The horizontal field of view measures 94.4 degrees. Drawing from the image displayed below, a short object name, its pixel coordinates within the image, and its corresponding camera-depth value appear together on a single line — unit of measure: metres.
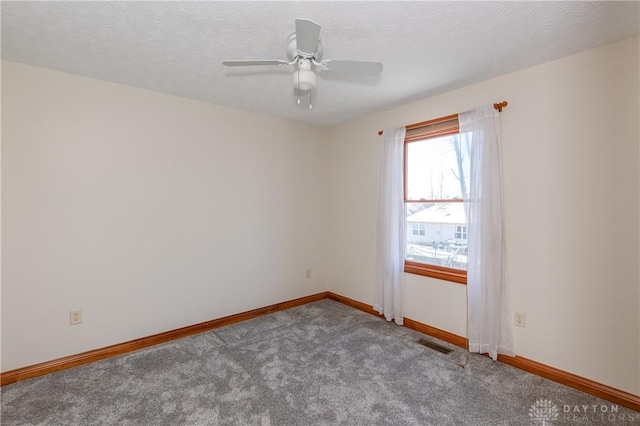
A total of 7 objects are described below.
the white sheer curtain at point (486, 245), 2.51
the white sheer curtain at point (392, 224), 3.26
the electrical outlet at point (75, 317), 2.48
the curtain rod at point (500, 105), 2.50
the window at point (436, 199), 2.89
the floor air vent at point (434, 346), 2.70
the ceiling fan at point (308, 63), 1.58
